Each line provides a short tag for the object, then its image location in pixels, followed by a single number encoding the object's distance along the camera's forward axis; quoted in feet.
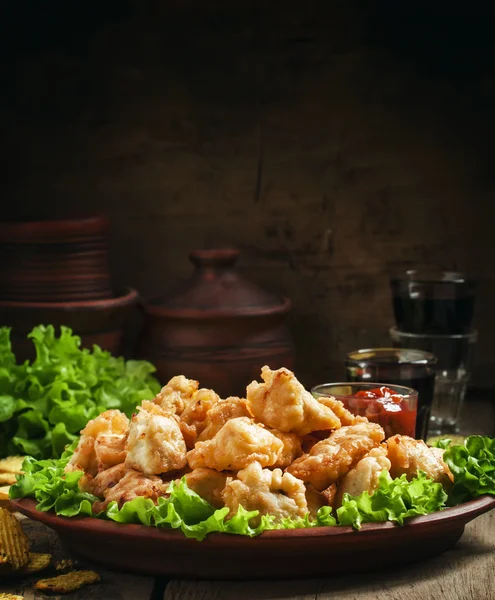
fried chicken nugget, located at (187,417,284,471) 6.81
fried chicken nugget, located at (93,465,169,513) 6.90
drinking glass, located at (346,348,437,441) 10.24
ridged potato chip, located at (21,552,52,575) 7.08
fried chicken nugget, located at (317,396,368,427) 7.65
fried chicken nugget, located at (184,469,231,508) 6.82
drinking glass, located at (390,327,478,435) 11.87
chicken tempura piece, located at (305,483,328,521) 6.98
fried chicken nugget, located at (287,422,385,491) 6.98
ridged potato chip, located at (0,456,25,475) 9.57
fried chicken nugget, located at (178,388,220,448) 7.48
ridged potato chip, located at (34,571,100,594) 6.77
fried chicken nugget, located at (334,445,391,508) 6.98
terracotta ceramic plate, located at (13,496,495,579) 6.59
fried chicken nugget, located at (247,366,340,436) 7.22
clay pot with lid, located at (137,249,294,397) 12.46
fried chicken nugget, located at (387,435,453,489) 7.33
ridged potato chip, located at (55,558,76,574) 7.15
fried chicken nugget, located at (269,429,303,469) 7.10
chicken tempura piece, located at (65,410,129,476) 7.53
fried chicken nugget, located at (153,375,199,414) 7.77
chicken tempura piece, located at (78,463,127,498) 7.29
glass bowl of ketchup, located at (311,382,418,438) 8.45
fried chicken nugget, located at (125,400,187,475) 7.04
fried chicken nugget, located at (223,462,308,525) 6.64
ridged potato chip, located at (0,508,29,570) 7.00
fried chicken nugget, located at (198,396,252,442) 7.38
